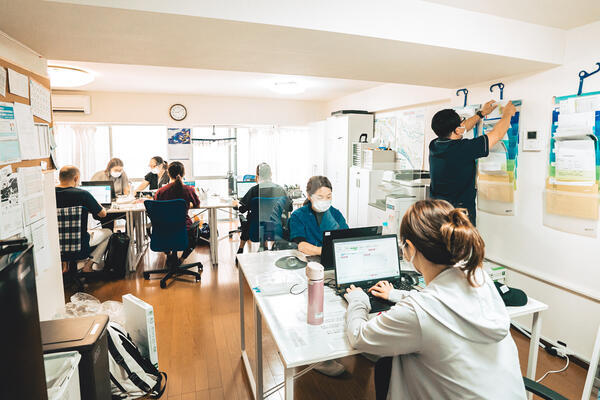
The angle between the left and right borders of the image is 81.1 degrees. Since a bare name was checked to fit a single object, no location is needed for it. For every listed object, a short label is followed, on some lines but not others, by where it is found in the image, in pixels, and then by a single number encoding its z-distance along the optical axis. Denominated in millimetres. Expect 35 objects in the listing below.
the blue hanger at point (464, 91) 3281
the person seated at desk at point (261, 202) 2848
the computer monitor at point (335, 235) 1976
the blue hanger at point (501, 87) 2924
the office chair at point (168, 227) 3656
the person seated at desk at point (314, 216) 2483
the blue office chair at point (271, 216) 2630
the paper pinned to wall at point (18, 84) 1694
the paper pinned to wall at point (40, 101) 1919
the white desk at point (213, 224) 4430
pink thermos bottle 1463
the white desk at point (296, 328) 1363
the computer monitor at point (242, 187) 4777
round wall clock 6305
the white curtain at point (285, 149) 6516
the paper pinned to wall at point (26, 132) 1751
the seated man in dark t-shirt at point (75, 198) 3443
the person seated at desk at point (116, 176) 5035
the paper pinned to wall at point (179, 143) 6375
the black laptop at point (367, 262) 1831
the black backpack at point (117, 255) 3990
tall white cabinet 5520
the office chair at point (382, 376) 1447
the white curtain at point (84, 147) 6082
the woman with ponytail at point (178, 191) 3961
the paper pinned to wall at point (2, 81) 1611
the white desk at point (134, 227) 4207
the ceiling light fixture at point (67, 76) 3734
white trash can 1272
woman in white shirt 1107
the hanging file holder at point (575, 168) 2301
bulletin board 1665
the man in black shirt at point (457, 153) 2579
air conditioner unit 5809
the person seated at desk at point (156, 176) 5418
